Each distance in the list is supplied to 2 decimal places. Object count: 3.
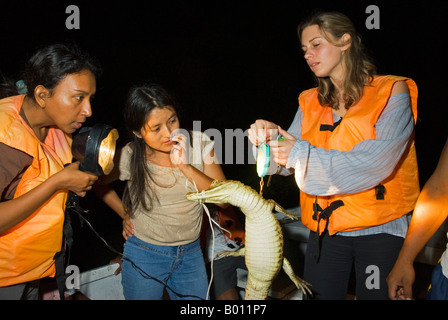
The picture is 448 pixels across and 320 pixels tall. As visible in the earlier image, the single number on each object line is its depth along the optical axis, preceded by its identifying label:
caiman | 1.32
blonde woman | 1.44
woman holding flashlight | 1.57
